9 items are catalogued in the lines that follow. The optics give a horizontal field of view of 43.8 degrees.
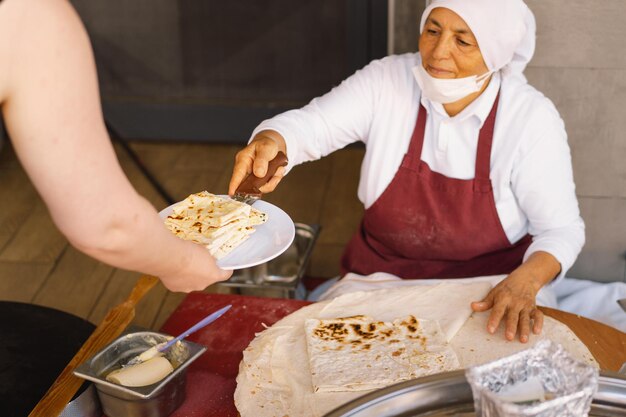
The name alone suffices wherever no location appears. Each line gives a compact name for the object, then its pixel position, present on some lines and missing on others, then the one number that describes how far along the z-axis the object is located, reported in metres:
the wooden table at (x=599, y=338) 1.76
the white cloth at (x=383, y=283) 2.17
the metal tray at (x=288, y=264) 2.95
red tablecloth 1.65
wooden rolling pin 1.54
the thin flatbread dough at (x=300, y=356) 1.59
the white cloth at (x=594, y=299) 2.43
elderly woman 2.20
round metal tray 1.06
